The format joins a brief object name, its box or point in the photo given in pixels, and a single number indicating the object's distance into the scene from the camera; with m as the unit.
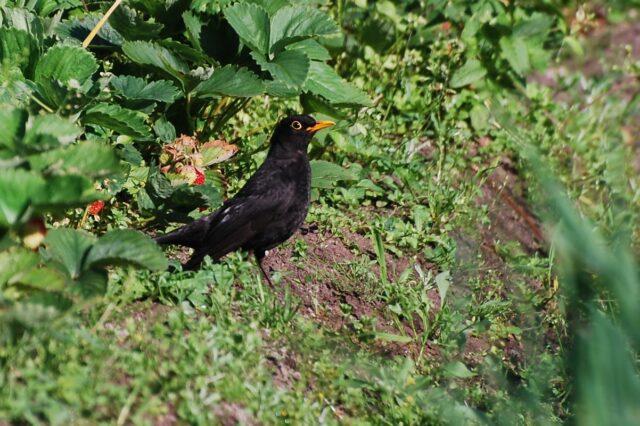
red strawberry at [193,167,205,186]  10.00
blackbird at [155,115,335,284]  9.31
